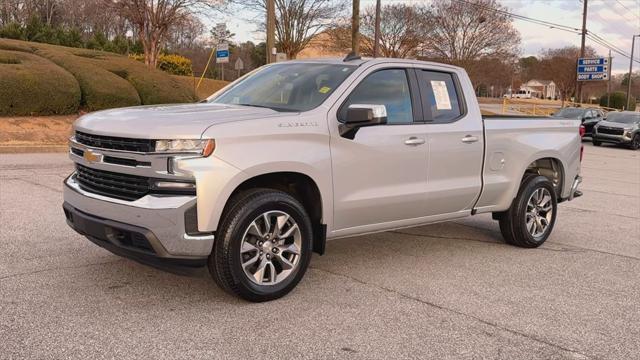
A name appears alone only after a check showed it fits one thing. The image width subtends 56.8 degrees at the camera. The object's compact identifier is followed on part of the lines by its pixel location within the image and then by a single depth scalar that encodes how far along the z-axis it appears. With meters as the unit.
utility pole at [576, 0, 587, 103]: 41.75
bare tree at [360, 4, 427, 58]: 49.28
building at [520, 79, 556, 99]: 135.38
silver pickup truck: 3.98
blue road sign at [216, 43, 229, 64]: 22.11
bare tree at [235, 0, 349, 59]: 40.09
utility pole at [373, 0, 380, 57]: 30.73
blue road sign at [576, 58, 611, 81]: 47.65
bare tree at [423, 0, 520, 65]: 49.59
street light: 60.92
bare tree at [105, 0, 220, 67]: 27.25
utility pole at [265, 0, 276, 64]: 19.03
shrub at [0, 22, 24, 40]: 29.28
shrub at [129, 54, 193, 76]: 37.09
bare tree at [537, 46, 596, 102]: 72.38
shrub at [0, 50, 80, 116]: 16.41
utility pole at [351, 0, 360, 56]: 26.67
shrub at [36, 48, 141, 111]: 18.39
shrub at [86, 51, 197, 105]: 20.67
